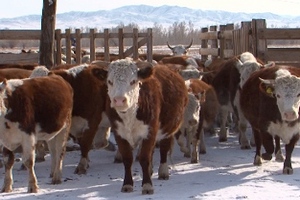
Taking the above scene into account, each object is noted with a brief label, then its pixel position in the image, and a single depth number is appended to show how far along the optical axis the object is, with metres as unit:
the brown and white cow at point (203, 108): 11.70
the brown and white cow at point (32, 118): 9.01
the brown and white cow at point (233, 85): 12.92
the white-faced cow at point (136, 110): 8.70
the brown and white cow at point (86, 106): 10.90
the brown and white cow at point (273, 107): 9.77
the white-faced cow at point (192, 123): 11.45
